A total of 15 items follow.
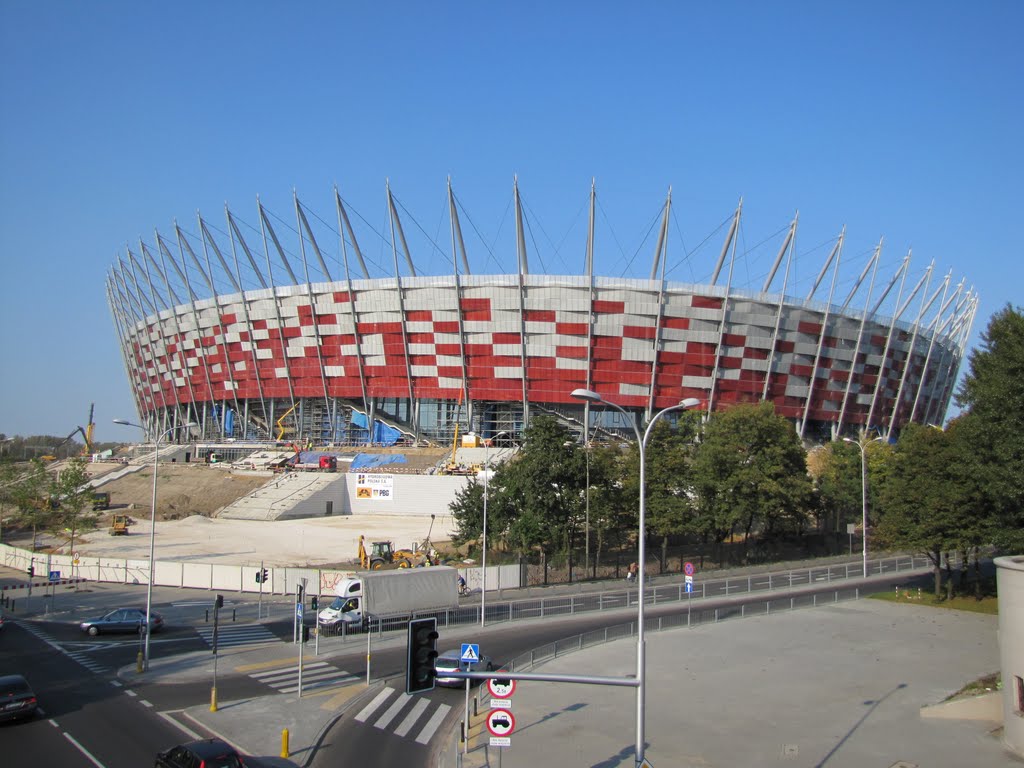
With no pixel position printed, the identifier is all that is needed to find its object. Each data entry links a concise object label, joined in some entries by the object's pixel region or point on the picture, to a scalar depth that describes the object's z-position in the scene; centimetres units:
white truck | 3238
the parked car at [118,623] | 3372
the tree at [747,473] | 5294
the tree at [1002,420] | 3189
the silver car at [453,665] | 2481
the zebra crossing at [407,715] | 2073
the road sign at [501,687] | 1570
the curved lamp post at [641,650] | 1410
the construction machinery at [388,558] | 4947
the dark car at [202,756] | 1525
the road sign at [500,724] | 1489
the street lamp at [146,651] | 2728
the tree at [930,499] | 4016
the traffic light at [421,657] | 1341
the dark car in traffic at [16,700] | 2002
